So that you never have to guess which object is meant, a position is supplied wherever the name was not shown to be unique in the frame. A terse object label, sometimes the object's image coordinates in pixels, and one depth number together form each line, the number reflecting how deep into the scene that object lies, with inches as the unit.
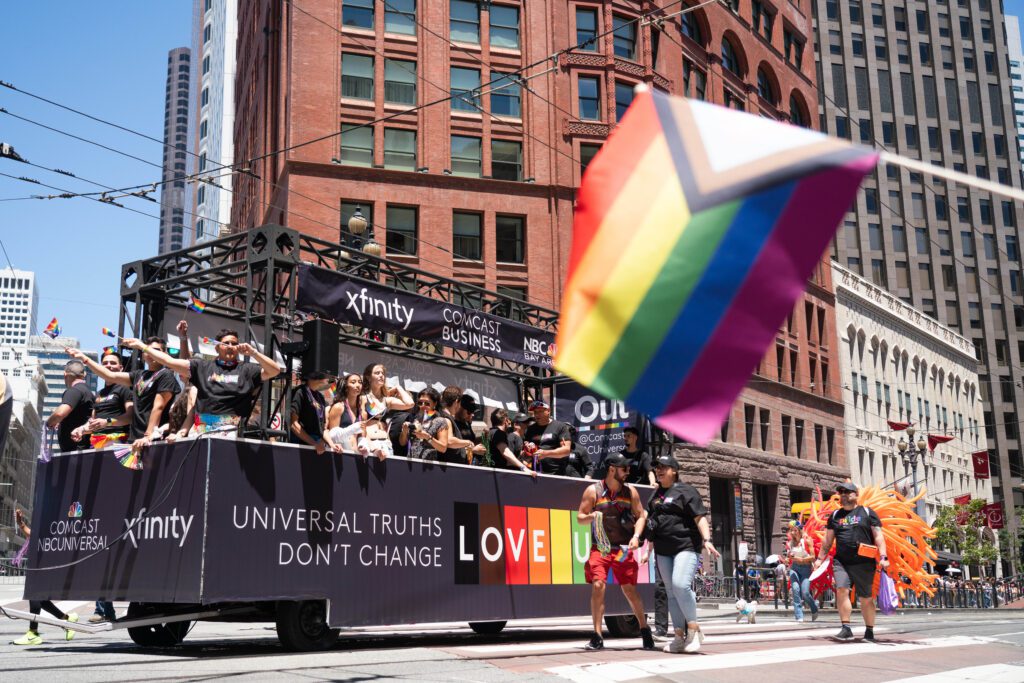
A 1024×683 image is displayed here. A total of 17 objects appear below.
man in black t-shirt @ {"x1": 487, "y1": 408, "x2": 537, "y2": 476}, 501.7
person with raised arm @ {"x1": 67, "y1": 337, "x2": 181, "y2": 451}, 427.5
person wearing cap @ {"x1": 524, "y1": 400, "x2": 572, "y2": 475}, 530.6
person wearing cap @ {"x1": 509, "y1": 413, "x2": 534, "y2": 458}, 534.0
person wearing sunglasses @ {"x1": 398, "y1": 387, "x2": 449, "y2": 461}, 452.8
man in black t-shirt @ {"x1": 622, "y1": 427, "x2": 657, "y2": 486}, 520.1
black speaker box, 409.7
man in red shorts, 419.5
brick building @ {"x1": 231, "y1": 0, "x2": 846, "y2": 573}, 1462.8
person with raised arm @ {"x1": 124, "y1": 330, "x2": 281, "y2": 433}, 399.5
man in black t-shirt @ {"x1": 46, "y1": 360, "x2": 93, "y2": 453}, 447.5
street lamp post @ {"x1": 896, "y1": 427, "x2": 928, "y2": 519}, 1562.5
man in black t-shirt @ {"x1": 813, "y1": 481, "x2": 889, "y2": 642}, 470.9
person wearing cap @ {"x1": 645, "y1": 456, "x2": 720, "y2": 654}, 402.9
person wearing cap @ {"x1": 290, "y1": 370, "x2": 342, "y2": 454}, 415.2
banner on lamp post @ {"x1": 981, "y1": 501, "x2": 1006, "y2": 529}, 1900.8
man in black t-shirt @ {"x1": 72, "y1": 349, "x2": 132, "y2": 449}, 449.5
